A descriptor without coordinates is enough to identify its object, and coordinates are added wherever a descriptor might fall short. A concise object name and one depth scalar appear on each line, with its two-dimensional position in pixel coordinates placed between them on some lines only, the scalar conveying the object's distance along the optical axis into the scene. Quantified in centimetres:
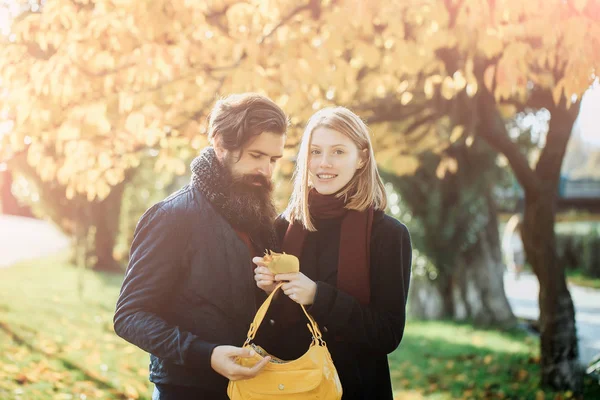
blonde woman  233
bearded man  216
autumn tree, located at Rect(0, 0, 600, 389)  448
